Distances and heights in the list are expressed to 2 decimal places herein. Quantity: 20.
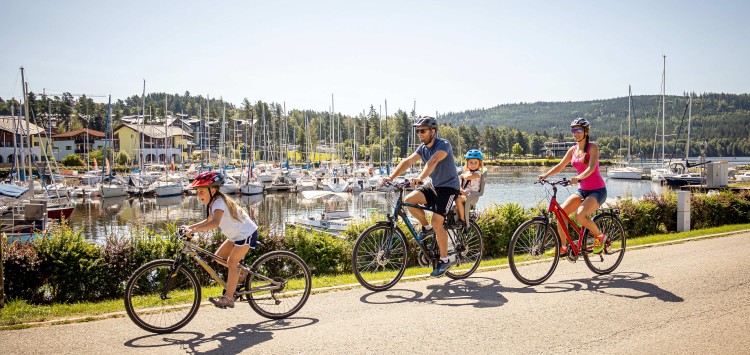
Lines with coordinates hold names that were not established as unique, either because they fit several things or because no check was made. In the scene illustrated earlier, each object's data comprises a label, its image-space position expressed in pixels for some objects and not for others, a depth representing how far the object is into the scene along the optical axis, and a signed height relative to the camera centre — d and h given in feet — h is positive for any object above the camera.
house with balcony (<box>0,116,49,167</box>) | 258.16 +12.02
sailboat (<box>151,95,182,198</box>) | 205.05 -10.44
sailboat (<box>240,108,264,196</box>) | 217.77 -11.48
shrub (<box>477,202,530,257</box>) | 42.14 -5.74
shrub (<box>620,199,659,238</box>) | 49.67 -5.94
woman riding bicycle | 26.78 -1.54
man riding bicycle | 25.00 -1.29
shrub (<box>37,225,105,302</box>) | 28.89 -5.99
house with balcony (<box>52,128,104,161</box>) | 331.61 +13.26
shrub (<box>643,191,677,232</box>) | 52.06 -5.51
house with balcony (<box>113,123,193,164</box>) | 338.13 +14.41
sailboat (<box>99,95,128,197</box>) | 203.51 -9.61
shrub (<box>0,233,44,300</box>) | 27.99 -6.06
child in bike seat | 30.99 -0.92
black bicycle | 24.43 -4.48
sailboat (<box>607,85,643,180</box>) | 316.40 -9.62
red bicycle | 26.08 -4.78
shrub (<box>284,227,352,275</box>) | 36.70 -6.54
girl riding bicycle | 20.33 -2.46
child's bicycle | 19.48 -5.24
